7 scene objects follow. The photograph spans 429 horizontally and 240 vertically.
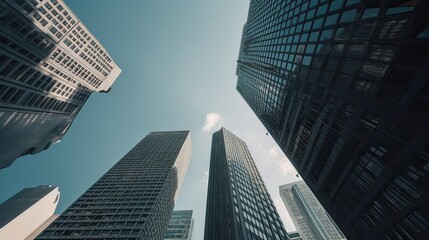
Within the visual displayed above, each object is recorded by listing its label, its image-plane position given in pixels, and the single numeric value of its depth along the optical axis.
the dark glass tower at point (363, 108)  16.11
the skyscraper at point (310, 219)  156.75
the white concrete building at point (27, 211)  115.94
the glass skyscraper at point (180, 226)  135.62
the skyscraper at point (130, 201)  62.59
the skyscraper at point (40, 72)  48.25
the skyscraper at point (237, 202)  57.95
